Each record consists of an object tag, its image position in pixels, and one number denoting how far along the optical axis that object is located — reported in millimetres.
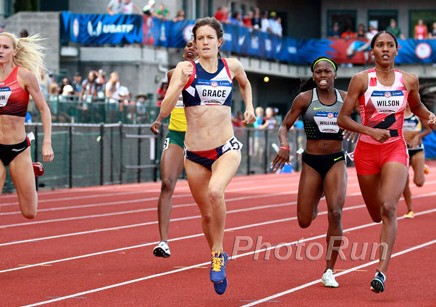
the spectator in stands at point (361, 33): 49344
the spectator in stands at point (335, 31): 54206
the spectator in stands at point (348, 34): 49575
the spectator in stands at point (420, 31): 49938
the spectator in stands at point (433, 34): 50000
